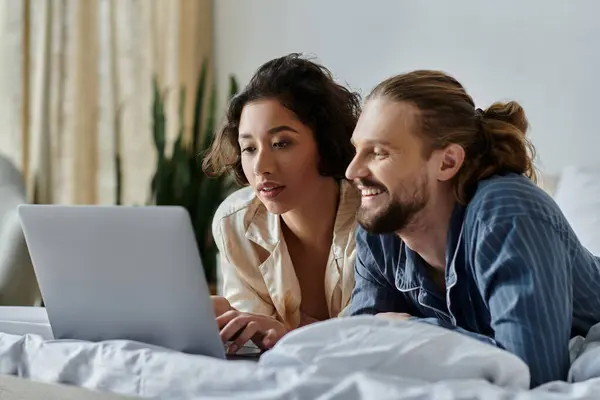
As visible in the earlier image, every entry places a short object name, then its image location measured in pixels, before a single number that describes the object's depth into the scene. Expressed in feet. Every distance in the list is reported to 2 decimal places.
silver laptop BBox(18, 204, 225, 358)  4.91
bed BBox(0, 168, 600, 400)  4.44
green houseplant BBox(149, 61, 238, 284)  10.87
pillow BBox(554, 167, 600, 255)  7.54
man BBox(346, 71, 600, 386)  5.09
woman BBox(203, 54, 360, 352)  6.59
